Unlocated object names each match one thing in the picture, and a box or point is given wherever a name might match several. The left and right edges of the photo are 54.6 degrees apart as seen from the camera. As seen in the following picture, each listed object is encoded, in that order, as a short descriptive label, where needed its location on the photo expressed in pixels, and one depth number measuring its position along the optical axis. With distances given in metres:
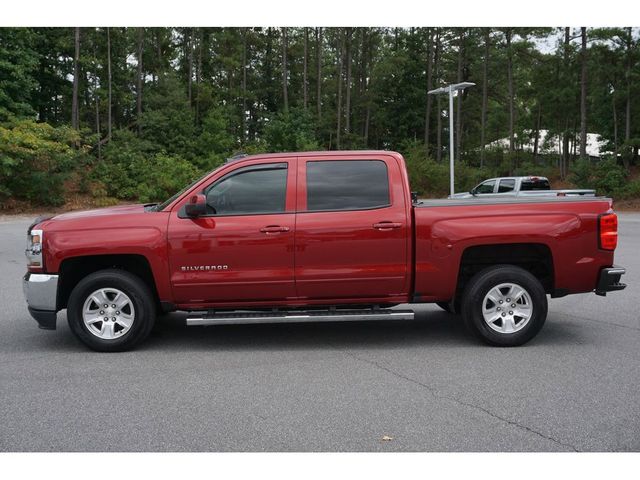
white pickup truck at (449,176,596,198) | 24.62
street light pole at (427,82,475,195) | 24.71
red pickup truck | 6.07
